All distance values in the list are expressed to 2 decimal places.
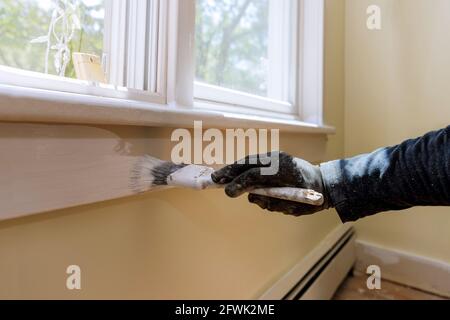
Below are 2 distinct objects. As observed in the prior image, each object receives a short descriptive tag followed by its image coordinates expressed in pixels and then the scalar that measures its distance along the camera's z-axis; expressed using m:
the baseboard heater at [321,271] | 0.88
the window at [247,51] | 0.76
